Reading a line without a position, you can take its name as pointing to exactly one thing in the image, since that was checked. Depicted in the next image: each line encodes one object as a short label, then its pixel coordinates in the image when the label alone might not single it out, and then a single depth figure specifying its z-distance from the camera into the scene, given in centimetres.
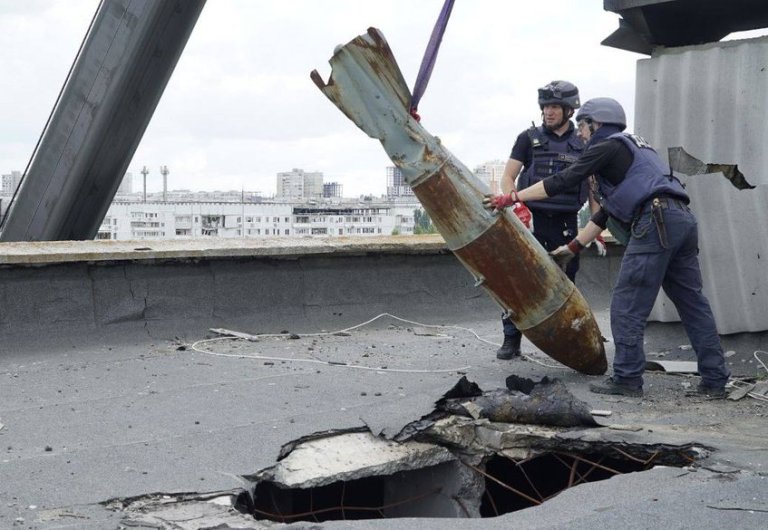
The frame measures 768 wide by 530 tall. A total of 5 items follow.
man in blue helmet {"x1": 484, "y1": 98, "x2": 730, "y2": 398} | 547
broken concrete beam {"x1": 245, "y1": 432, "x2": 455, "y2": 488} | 416
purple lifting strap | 551
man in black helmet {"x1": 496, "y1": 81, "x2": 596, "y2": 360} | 627
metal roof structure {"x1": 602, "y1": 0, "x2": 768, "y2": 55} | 660
